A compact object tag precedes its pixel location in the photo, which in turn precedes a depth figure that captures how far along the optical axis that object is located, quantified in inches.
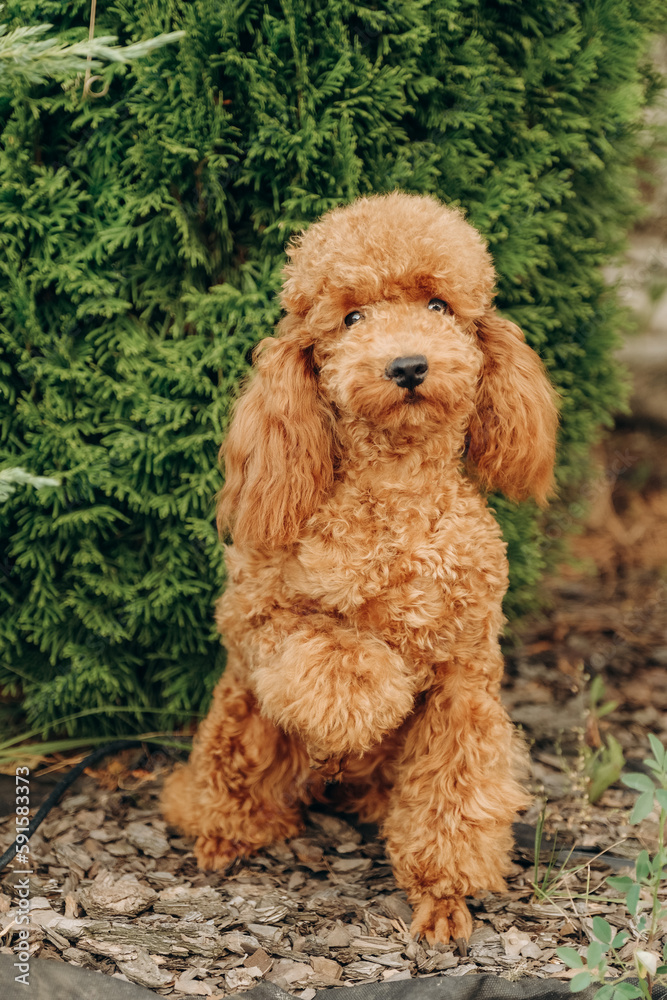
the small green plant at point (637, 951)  33.4
